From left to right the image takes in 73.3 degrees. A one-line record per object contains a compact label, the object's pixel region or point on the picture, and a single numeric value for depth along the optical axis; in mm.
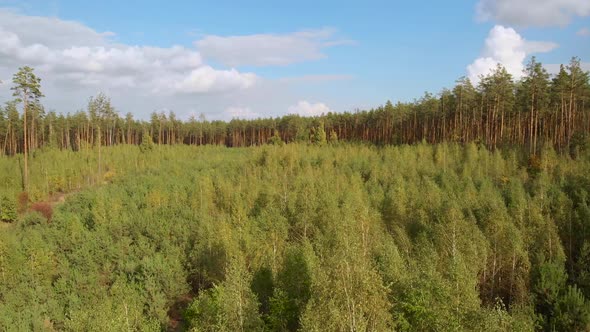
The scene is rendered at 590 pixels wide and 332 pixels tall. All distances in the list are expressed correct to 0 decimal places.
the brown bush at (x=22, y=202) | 49441
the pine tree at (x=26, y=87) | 50875
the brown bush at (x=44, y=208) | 45953
